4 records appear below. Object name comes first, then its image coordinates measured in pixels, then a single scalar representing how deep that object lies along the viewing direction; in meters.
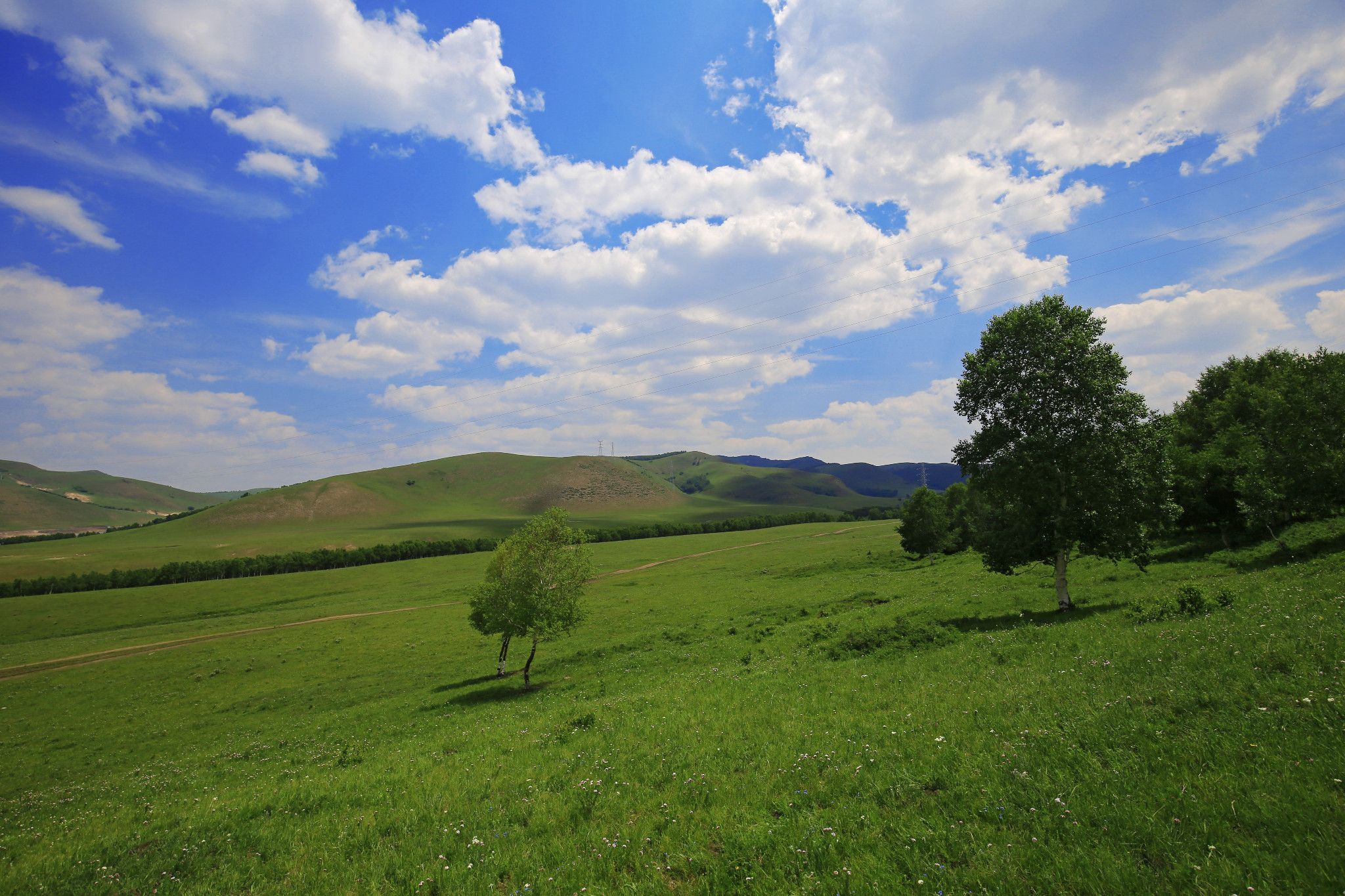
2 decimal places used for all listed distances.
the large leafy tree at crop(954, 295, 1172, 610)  26.67
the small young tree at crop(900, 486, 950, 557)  73.31
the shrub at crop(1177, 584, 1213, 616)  20.05
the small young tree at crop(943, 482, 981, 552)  74.12
